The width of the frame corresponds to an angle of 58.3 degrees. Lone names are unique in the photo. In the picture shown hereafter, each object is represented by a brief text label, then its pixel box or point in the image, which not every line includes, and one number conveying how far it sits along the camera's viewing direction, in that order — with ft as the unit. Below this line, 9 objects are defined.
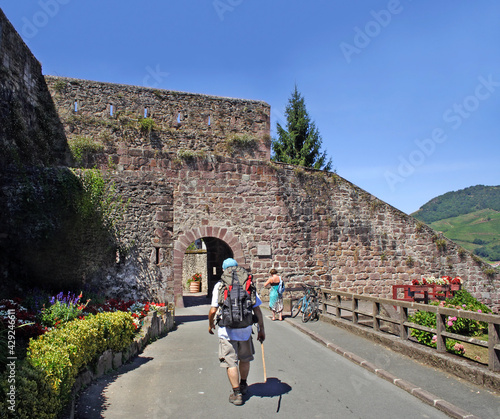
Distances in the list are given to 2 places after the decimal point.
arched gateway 47.60
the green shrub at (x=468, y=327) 34.73
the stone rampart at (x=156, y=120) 49.88
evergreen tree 96.58
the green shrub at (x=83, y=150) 48.24
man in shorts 17.21
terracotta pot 80.94
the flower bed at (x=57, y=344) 12.59
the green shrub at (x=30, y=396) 11.75
